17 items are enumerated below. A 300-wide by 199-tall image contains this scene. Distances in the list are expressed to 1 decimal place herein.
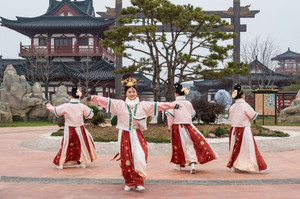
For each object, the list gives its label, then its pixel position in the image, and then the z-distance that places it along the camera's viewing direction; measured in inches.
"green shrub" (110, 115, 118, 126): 611.5
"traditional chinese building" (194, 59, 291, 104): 1354.0
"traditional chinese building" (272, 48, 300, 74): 2452.0
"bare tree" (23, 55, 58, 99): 1200.7
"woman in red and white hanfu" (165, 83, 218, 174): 292.2
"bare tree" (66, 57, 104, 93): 1202.6
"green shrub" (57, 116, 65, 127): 590.2
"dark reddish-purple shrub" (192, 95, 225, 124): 568.7
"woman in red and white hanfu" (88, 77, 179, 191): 234.8
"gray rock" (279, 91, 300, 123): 961.5
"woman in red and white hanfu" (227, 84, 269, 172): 291.1
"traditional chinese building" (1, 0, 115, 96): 1246.9
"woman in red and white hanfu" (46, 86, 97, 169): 320.8
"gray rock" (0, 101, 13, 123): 912.3
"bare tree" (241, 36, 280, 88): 1353.5
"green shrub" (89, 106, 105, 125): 567.8
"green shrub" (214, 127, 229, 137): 475.5
